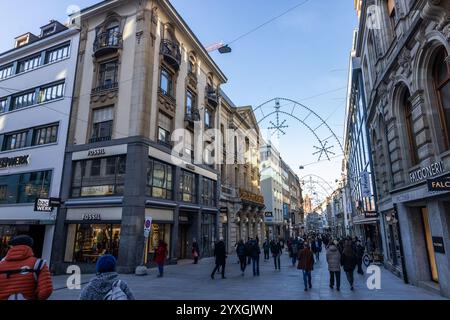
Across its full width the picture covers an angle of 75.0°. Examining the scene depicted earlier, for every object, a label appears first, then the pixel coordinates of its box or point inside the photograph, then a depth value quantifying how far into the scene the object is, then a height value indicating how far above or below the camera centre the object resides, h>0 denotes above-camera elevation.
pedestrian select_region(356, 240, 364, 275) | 16.00 -1.32
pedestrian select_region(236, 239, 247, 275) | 15.81 -1.25
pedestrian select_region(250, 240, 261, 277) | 15.35 -1.27
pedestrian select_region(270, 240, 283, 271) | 17.89 -1.09
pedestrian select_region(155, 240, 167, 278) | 14.43 -1.15
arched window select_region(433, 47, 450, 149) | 9.55 +4.57
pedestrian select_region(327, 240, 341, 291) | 11.24 -1.13
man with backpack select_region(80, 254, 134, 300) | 3.51 -0.63
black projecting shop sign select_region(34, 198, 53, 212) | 16.97 +1.59
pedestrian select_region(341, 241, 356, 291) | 11.53 -1.13
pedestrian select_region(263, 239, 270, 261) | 23.77 -1.53
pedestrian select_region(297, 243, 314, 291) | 11.00 -1.16
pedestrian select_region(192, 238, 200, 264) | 20.42 -1.31
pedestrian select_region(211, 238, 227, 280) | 14.31 -1.08
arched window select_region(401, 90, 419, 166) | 12.68 +4.38
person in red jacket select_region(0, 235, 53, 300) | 3.90 -0.56
